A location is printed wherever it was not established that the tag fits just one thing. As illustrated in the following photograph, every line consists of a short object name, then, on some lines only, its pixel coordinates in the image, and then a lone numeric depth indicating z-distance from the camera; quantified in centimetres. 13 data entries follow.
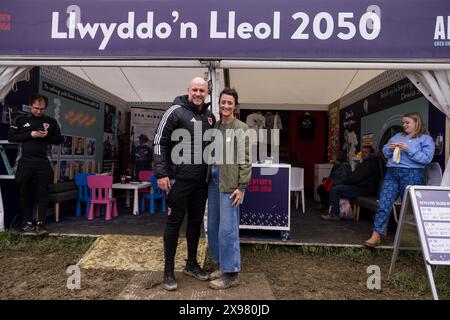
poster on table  382
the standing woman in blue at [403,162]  342
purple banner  353
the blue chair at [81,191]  533
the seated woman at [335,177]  580
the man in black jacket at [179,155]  260
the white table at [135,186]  546
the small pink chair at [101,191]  498
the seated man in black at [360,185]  520
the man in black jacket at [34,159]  388
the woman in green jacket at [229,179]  263
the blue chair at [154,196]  581
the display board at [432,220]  253
